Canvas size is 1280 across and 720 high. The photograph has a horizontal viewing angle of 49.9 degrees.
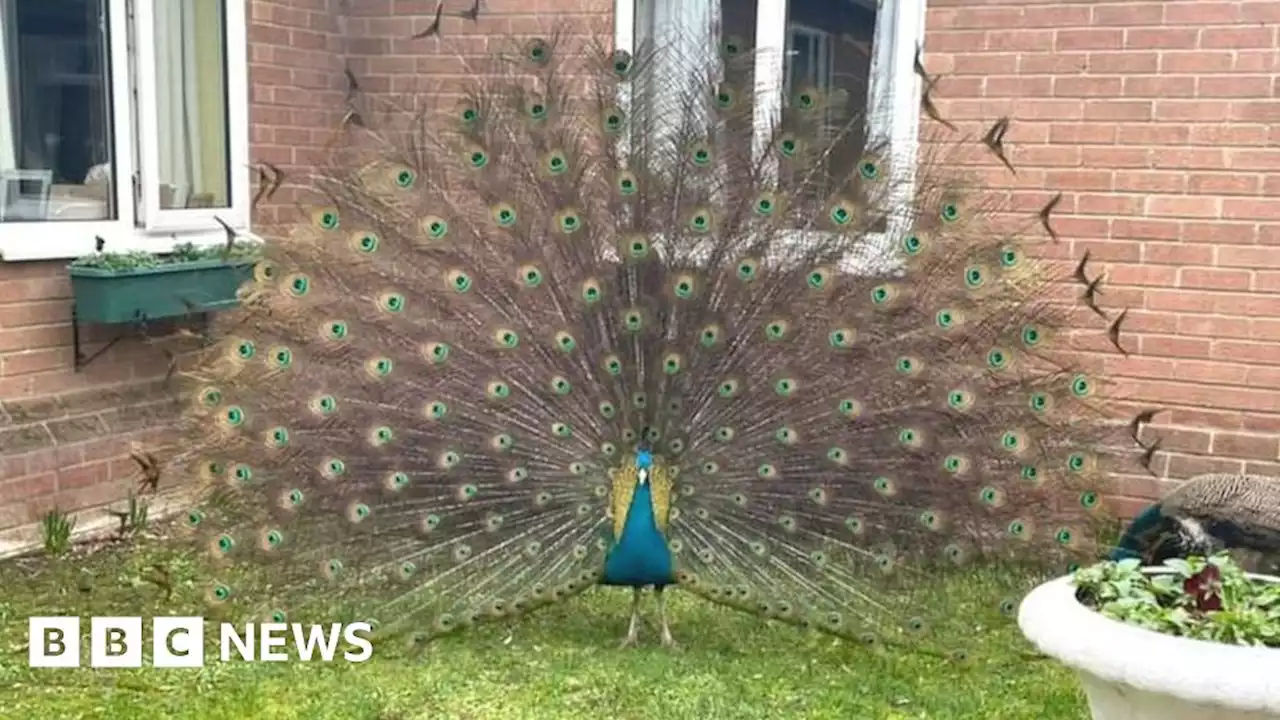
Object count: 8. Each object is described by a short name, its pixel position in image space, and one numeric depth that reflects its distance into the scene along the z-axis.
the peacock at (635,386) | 4.09
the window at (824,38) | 5.64
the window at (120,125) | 5.32
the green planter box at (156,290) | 5.36
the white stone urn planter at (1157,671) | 2.52
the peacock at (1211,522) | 4.21
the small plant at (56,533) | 5.28
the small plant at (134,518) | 5.28
